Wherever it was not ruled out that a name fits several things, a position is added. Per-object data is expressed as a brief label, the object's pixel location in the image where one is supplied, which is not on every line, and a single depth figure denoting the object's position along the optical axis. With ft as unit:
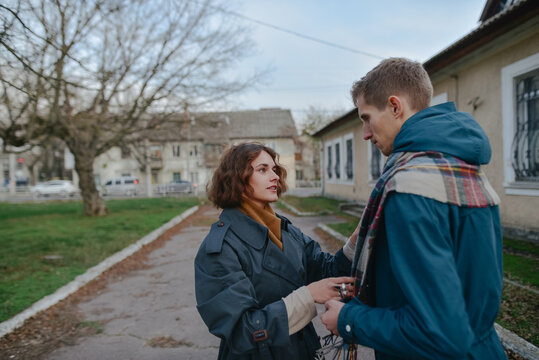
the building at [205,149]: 152.56
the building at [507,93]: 22.26
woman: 5.10
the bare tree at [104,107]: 42.88
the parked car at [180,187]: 119.24
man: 3.59
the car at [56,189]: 123.54
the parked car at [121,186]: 129.59
